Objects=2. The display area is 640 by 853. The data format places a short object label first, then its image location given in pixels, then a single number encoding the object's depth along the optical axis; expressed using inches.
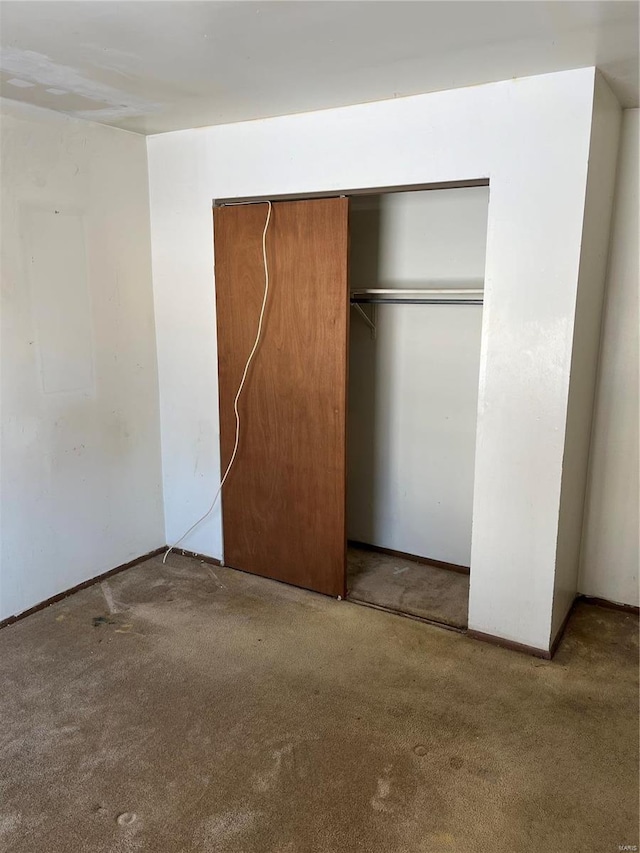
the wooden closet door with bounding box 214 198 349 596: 120.6
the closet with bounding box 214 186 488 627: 123.2
